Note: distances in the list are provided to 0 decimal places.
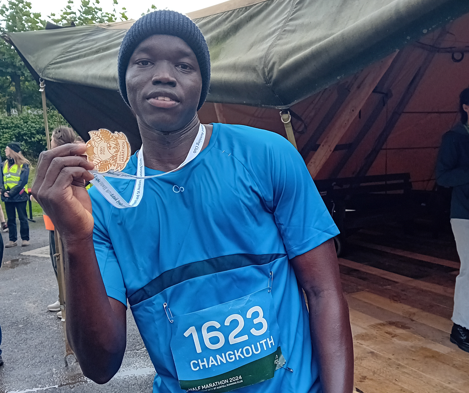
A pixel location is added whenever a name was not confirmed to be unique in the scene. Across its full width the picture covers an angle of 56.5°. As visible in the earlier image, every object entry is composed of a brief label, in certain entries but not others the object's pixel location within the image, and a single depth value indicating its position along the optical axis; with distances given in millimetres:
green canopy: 1997
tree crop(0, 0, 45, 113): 26562
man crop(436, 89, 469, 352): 3113
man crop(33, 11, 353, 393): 1121
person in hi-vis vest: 8500
